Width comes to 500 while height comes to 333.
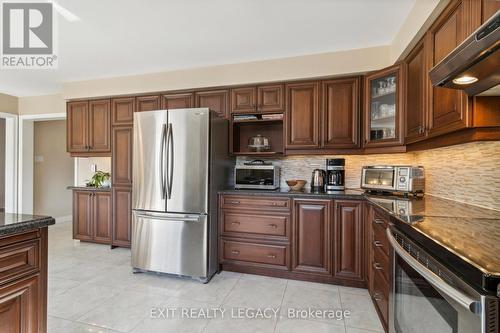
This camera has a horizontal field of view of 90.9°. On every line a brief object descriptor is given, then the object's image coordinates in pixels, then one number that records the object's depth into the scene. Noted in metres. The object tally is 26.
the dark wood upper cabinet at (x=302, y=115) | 2.91
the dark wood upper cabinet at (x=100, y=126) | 3.73
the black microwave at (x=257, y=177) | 3.02
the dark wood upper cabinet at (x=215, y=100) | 3.21
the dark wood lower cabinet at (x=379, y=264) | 1.72
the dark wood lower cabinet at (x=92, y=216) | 3.66
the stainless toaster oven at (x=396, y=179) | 2.24
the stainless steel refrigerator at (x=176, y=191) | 2.66
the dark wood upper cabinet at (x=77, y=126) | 3.87
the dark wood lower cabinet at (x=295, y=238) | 2.55
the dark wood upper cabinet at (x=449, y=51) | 1.36
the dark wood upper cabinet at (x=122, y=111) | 3.59
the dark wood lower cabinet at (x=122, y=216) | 3.52
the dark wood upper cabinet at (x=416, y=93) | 1.91
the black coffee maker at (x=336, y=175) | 2.87
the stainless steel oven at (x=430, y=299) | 0.67
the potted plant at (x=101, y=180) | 3.92
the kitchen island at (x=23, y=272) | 1.10
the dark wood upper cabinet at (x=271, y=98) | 3.02
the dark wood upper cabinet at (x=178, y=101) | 3.36
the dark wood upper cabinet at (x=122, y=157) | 3.54
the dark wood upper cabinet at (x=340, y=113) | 2.80
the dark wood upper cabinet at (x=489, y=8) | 1.19
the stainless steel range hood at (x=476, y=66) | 0.92
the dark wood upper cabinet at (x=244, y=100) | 3.11
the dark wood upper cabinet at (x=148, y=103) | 3.49
